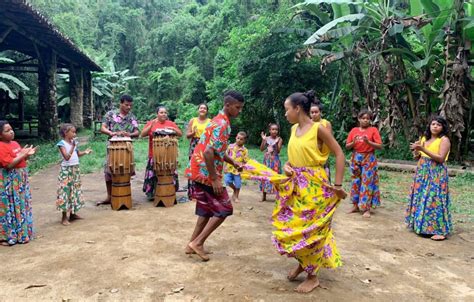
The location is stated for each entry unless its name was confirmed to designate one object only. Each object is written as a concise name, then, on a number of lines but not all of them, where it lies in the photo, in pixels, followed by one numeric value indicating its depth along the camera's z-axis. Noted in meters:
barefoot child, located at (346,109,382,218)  5.92
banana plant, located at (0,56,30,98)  17.51
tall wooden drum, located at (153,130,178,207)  6.13
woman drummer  6.33
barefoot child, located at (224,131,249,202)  6.65
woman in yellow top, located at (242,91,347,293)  3.25
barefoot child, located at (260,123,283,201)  6.82
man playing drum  6.08
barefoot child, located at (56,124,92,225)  5.12
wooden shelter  9.98
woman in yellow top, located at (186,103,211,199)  6.65
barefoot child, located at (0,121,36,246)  4.27
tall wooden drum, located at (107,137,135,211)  5.78
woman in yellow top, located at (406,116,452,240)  4.91
